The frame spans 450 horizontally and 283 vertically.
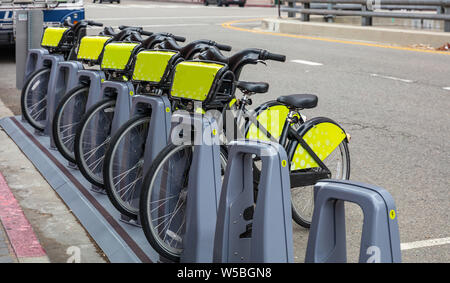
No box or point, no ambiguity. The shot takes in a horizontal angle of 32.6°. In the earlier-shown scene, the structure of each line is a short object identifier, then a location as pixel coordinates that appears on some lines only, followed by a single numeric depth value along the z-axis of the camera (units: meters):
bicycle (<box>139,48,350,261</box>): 4.51
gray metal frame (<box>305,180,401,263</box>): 3.18
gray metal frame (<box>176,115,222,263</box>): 4.18
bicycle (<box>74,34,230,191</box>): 5.88
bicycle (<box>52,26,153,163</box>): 6.65
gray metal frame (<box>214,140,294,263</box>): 3.57
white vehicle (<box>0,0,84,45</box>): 13.98
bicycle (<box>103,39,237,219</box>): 5.14
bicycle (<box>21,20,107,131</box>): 8.02
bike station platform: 4.72
